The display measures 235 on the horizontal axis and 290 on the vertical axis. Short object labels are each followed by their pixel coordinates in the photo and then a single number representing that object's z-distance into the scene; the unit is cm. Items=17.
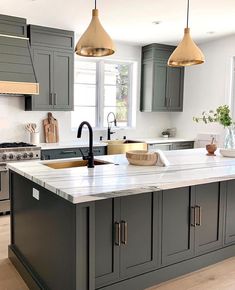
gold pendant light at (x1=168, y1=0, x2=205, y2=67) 304
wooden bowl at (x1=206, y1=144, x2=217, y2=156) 363
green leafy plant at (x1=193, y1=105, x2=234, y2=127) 362
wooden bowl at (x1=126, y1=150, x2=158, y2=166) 287
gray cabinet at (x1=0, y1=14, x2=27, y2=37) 421
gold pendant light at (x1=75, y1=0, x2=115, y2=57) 255
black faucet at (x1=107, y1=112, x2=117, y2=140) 564
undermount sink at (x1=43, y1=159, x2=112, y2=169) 304
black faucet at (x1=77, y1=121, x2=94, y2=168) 276
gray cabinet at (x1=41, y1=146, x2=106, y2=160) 457
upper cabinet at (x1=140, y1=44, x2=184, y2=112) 592
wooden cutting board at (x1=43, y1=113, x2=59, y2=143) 516
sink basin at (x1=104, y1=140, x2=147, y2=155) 501
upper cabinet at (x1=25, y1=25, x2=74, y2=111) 471
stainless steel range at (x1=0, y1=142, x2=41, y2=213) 418
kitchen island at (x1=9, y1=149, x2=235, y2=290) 199
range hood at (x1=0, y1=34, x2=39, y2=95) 420
